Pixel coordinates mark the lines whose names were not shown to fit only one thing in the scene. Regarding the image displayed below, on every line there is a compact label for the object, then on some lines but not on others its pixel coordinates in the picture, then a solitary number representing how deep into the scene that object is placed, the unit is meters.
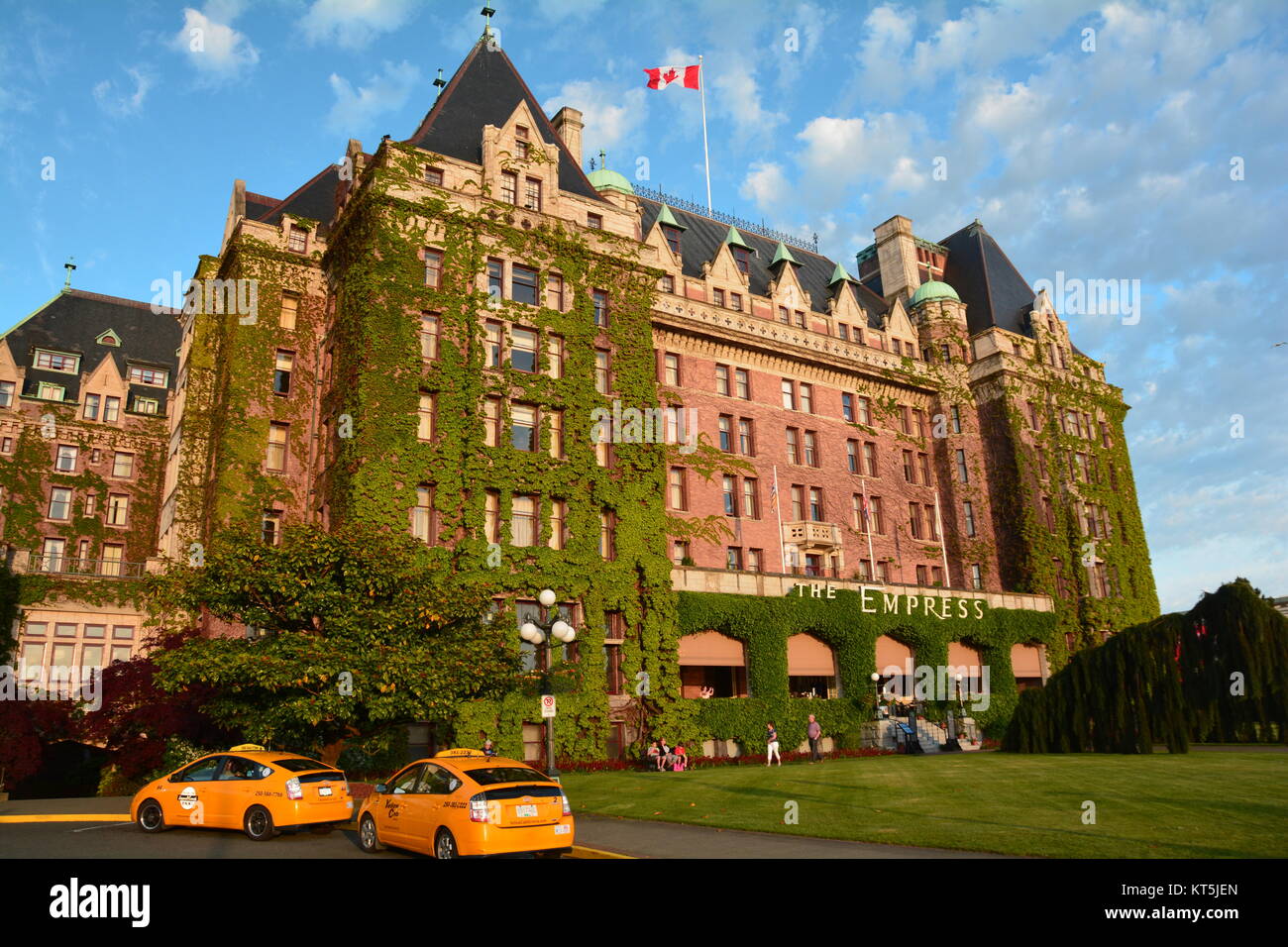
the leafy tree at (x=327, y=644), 21.72
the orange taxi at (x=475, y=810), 13.02
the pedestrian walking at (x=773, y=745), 35.78
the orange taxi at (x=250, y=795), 16.38
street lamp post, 22.40
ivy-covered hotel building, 36.62
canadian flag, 47.75
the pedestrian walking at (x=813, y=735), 38.53
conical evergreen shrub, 30.05
